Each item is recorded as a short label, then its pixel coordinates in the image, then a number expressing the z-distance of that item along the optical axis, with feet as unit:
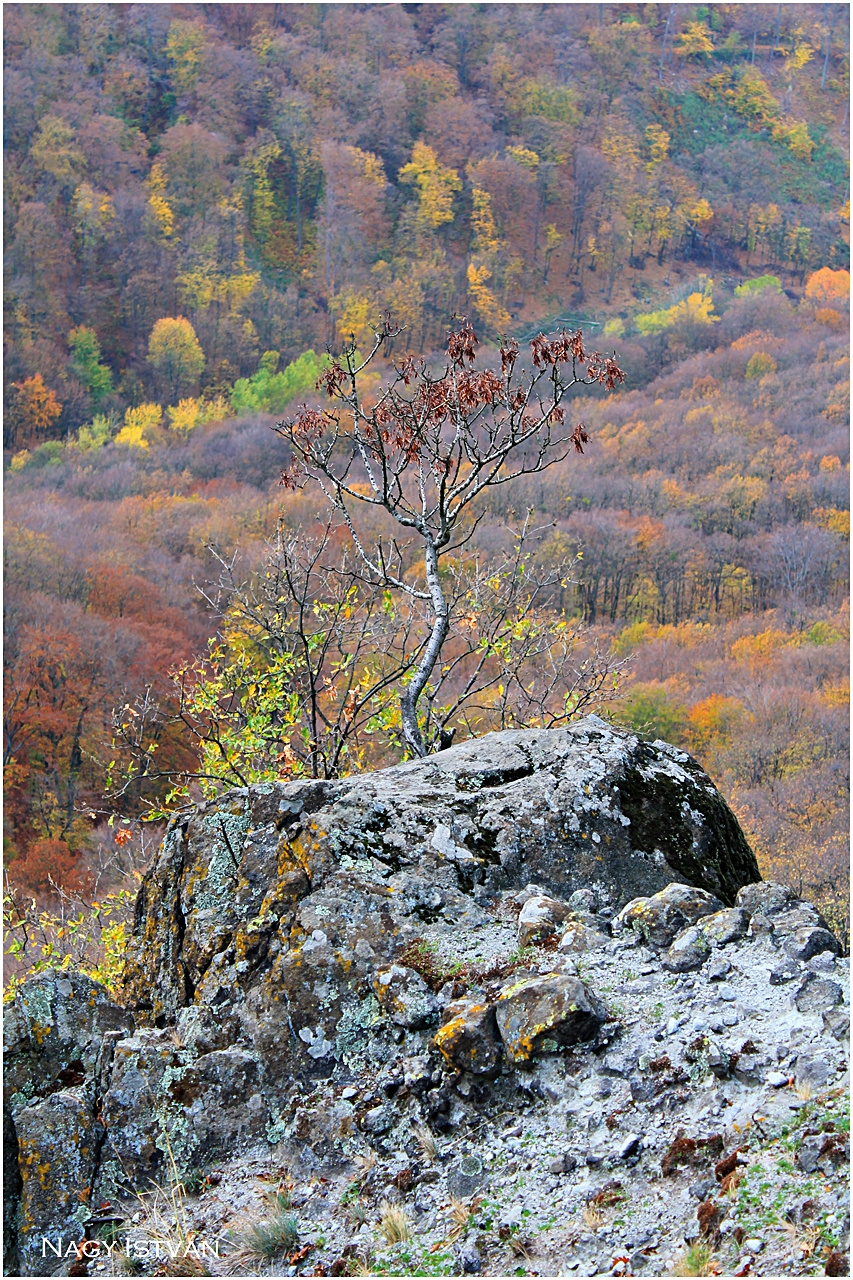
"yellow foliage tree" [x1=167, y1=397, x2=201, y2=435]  388.37
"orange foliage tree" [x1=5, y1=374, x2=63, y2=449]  401.49
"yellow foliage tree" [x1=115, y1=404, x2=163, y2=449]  375.66
